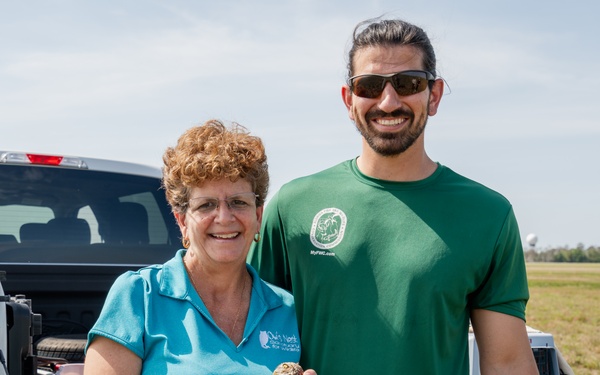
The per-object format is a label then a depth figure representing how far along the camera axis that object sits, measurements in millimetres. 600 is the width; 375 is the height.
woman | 2711
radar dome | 72438
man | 3051
